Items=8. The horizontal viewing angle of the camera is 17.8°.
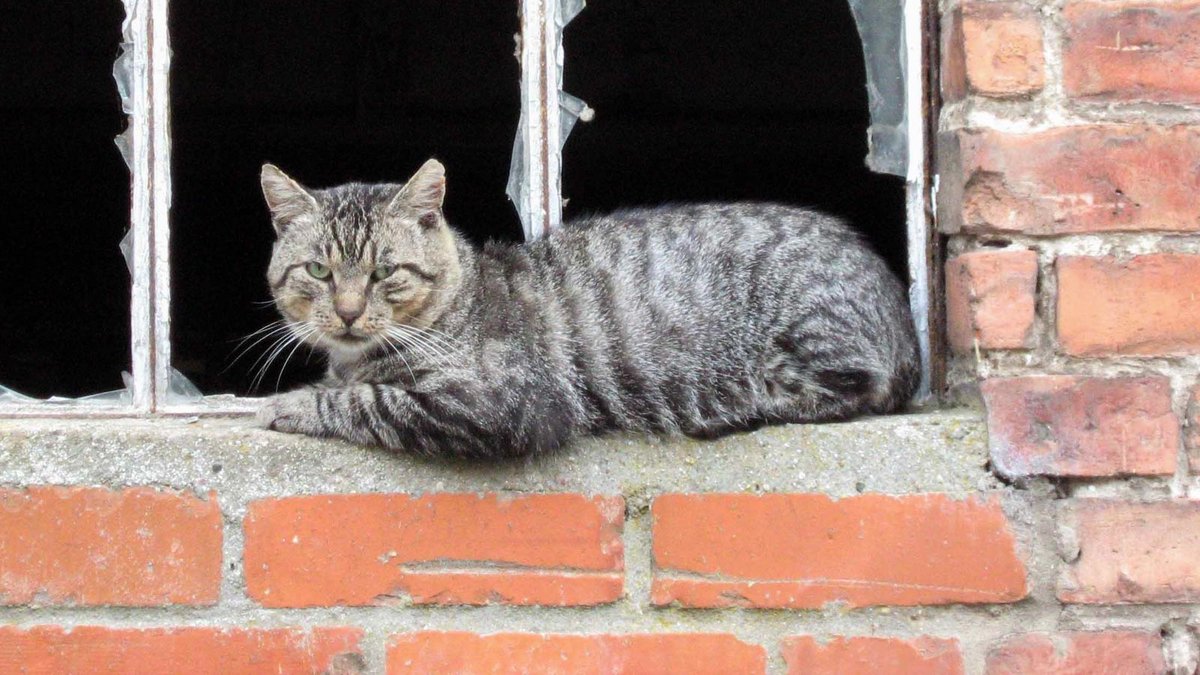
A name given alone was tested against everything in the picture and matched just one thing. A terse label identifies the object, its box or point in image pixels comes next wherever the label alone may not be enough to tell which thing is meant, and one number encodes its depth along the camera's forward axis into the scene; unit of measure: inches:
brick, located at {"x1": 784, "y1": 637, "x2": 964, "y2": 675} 95.7
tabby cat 100.9
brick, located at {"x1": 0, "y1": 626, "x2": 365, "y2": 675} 95.7
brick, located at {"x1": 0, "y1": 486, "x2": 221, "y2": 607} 95.8
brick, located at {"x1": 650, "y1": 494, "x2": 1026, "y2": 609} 95.8
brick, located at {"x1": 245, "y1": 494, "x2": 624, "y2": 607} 96.0
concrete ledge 96.1
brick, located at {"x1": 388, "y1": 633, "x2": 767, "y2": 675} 95.9
